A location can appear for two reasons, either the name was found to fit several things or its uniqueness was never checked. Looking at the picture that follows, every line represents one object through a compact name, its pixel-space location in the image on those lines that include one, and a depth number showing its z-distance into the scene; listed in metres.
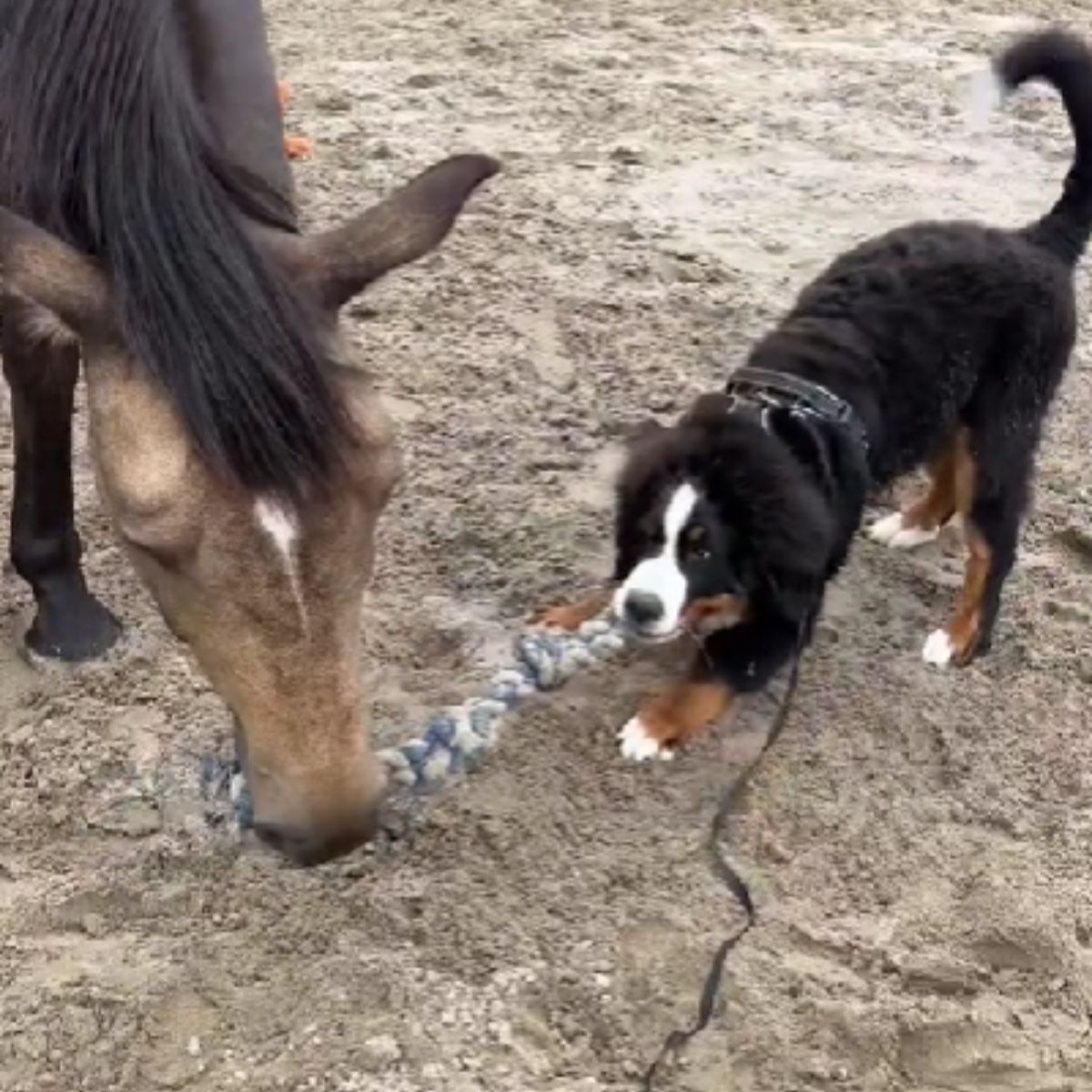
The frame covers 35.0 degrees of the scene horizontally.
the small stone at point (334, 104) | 5.19
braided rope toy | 2.74
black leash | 2.37
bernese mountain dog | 2.66
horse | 1.96
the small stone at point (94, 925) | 2.53
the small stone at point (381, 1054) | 2.31
